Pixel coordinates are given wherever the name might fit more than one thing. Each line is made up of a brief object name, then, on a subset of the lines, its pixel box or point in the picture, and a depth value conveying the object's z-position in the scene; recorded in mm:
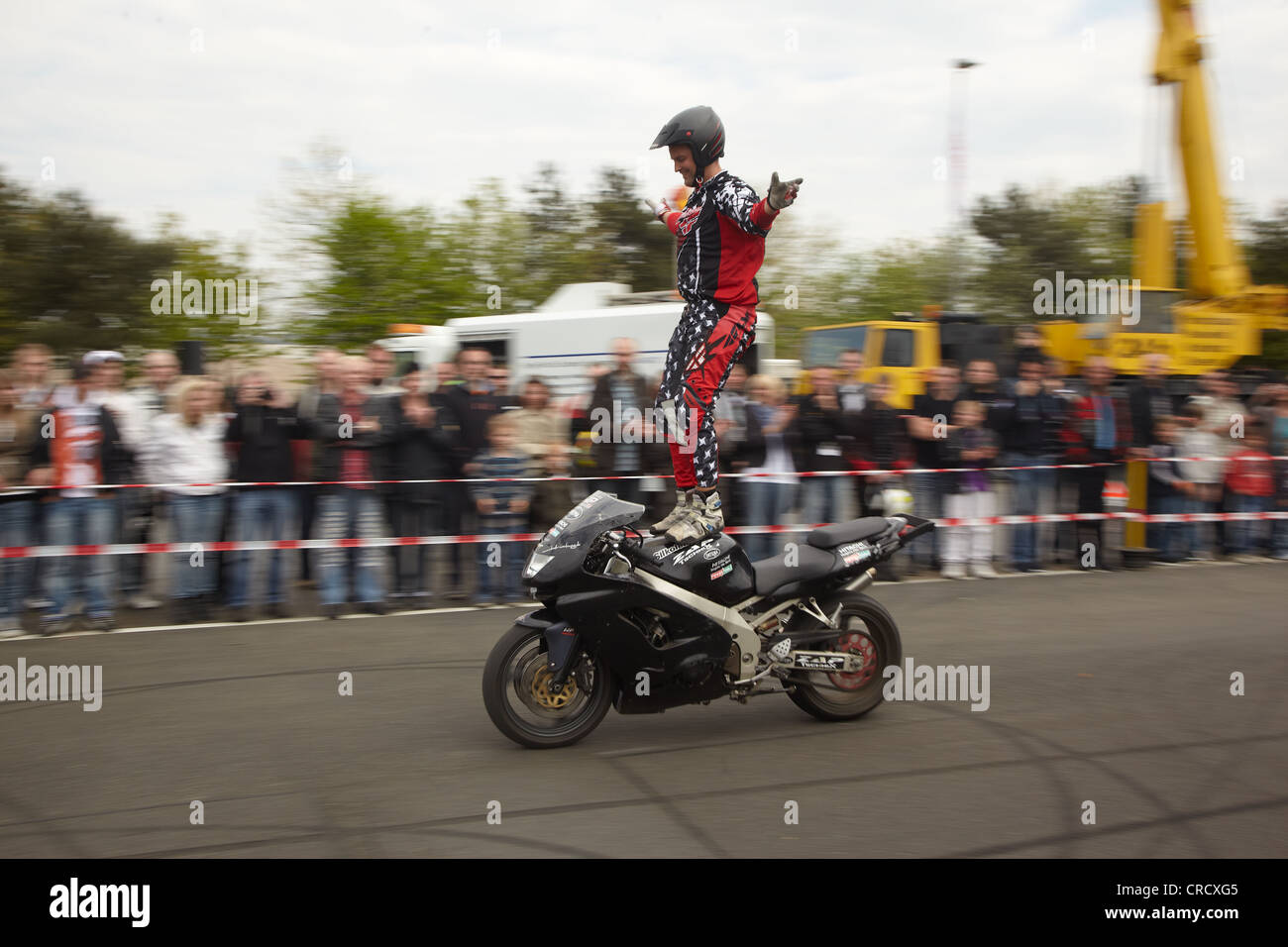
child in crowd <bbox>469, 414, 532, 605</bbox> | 9438
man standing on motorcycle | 5359
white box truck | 15445
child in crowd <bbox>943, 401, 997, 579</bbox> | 10695
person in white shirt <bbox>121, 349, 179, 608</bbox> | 8828
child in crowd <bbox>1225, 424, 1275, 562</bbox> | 11930
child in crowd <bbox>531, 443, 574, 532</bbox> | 9641
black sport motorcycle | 5219
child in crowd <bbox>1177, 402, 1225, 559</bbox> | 11828
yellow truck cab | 16625
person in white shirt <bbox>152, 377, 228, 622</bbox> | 8758
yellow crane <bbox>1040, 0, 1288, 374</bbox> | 17797
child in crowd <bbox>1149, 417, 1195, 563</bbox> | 11672
